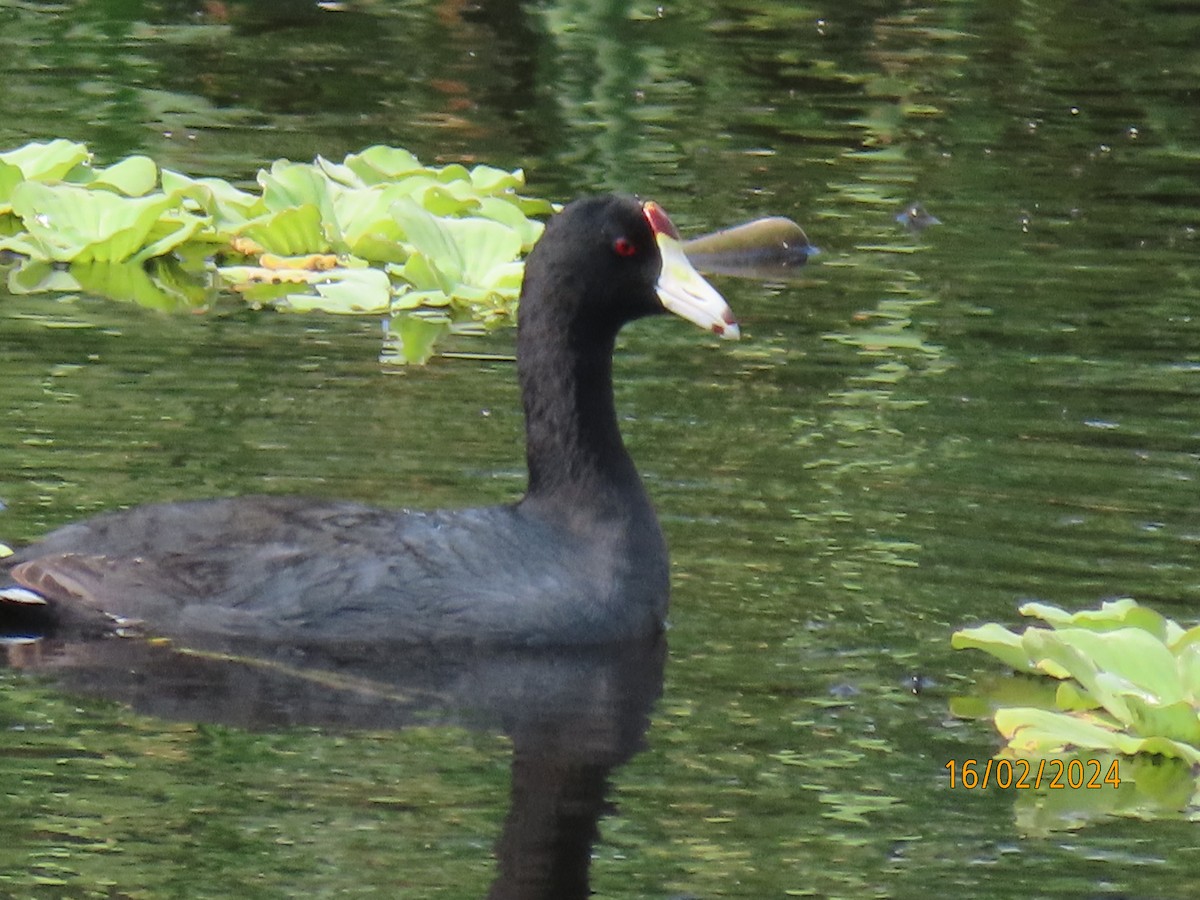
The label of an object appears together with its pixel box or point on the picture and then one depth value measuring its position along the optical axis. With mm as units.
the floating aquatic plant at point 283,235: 21266
